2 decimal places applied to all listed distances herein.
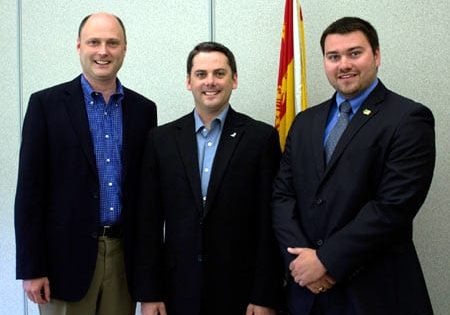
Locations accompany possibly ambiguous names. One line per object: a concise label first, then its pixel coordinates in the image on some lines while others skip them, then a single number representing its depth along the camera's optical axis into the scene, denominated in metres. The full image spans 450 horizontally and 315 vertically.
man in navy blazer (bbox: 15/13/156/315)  2.03
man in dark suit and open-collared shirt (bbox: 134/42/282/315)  1.96
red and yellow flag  2.61
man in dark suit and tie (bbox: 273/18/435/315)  1.67
